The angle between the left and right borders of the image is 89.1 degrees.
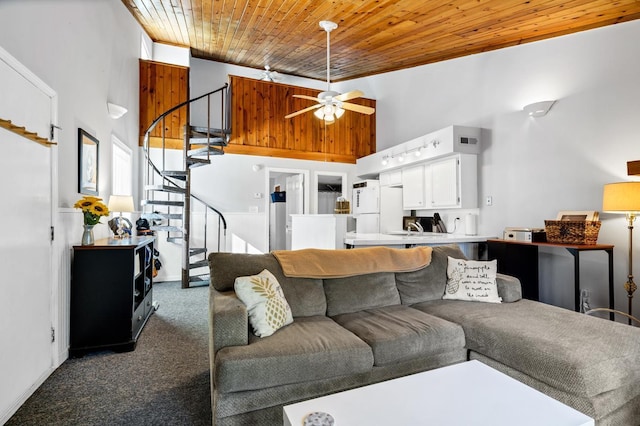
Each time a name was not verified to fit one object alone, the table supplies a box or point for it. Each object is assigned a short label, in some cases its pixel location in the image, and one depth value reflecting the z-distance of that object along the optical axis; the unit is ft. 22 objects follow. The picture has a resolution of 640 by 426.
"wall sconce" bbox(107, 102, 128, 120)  12.71
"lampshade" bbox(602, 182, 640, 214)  8.75
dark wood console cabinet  8.82
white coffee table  3.79
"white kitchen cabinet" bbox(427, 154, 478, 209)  14.60
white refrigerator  19.65
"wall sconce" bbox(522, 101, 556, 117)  12.07
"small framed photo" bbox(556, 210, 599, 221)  10.26
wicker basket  10.04
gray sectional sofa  5.23
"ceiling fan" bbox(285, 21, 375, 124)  11.72
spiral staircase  16.12
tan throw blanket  7.93
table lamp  11.41
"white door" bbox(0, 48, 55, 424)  6.14
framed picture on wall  9.86
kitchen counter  12.01
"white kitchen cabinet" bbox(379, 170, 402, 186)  18.76
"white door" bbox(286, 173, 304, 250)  22.11
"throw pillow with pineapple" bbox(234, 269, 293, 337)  6.24
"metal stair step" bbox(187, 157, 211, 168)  16.05
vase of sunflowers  9.04
